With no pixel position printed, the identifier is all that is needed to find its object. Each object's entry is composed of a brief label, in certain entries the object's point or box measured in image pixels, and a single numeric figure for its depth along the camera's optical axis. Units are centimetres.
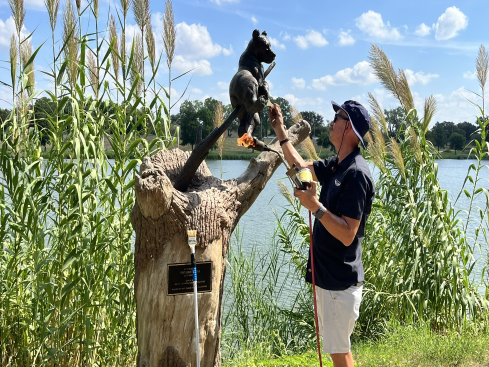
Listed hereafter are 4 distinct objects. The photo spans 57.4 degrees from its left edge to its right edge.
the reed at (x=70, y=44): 283
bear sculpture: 233
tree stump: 227
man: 229
